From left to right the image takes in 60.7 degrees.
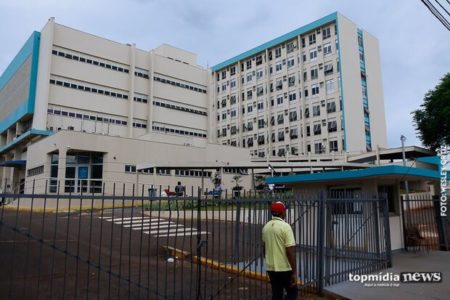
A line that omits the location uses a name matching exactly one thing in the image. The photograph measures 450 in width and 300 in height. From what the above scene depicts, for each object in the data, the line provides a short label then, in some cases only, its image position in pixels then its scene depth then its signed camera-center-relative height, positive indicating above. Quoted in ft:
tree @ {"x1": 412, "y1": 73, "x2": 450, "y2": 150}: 117.39 +25.65
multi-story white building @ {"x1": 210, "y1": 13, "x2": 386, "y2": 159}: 172.04 +52.09
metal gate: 21.77 -3.73
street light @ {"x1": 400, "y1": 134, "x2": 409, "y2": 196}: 86.99 +13.75
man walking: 17.24 -2.50
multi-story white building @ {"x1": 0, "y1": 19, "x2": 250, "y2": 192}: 112.47 +34.38
